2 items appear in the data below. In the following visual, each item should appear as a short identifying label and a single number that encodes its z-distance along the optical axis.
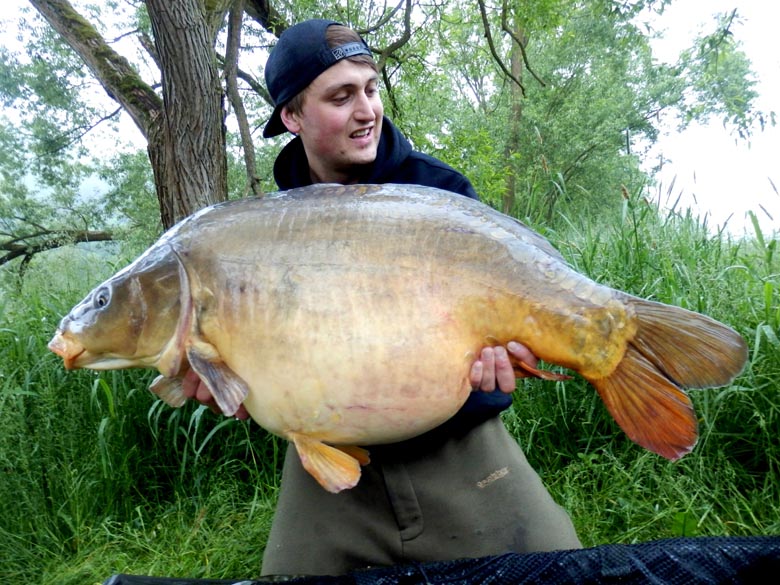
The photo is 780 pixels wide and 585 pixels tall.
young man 1.42
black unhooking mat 1.18
